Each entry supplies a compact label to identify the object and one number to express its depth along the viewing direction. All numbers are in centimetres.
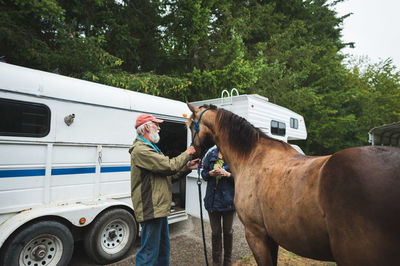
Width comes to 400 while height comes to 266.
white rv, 597
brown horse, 118
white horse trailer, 283
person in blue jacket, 302
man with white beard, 228
